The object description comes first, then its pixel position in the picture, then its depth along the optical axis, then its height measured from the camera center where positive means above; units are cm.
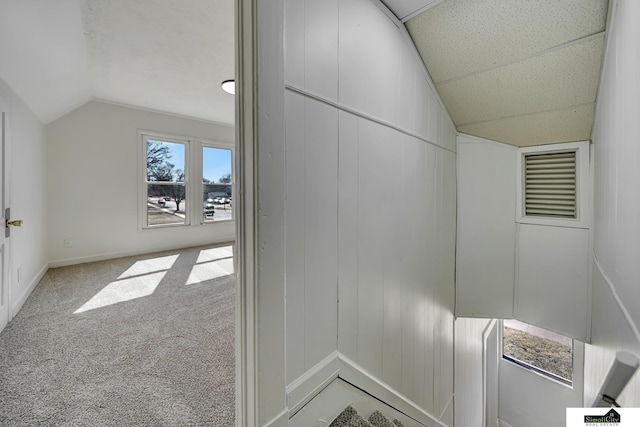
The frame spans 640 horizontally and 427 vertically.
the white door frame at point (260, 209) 92 +0
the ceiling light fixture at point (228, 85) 291 +138
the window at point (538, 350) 351 -197
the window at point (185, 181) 450 +51
